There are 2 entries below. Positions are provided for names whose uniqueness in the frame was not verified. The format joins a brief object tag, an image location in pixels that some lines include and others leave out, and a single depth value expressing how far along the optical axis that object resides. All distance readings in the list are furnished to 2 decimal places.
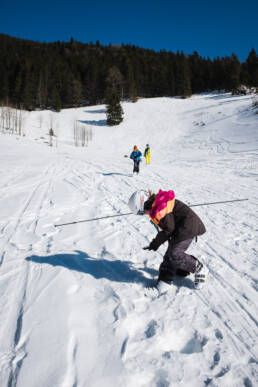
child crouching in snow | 2.62
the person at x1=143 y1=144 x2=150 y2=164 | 14.91
